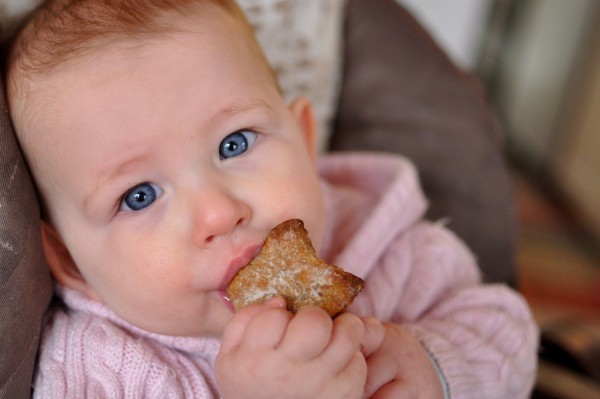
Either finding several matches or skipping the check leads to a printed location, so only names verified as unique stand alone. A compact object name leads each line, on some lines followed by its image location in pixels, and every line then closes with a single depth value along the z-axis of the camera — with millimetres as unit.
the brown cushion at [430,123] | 602
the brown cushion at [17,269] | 439
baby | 417
